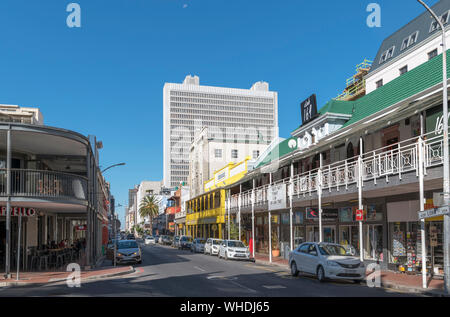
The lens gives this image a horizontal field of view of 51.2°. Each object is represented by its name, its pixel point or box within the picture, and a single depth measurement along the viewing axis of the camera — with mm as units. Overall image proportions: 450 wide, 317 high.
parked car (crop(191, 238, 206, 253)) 45594
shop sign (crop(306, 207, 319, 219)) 23984
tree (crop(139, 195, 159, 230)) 112775
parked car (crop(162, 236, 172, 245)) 71650
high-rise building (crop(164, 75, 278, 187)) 185875
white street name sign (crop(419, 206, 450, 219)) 14172
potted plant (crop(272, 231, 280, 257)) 35438
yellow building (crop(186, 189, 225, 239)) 52500
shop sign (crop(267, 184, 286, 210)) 28078
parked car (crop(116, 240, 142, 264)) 26625
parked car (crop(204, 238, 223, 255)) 38975
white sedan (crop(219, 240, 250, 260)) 32594
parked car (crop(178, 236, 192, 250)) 52762
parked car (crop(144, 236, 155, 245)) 79000
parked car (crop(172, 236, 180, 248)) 60084
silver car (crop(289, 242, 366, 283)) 16859
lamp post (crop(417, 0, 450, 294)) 14219
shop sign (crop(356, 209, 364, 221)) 19141
